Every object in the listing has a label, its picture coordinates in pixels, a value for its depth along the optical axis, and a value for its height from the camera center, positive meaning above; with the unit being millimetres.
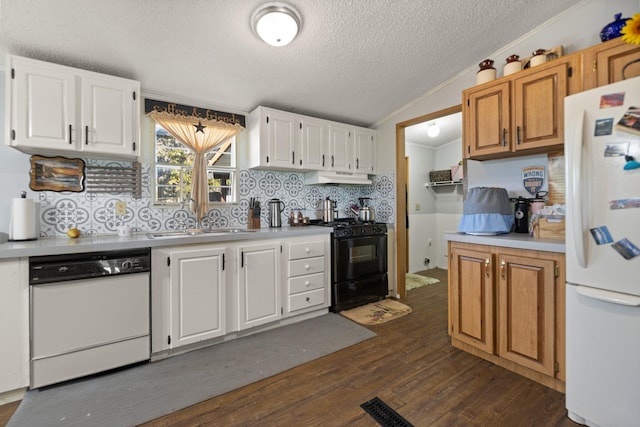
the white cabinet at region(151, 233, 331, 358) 2137 -657
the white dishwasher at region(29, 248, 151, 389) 1742 -662
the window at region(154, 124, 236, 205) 2742 +441
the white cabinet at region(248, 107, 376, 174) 3018 +840
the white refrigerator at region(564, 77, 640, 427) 1309 -210
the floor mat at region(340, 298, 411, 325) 2891 -1114
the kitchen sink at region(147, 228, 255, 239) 2500 -175
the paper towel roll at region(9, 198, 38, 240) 2008 -30
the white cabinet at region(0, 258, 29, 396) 1663 -664
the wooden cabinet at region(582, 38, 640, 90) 1681 +937
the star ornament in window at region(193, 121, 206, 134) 2854 +899
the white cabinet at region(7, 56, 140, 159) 1909 +768
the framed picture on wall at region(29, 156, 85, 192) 2197 +333
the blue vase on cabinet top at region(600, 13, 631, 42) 1741 +1169
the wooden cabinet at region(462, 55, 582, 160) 1979 +805
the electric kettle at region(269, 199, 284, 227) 3258 +4
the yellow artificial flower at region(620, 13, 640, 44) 1521 +1003
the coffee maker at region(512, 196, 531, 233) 2314 -27
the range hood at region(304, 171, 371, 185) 3426 +447
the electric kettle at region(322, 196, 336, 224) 3564 +38
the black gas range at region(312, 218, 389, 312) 3115 -596
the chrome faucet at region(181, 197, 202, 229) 2766 +118
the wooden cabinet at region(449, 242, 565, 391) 1753 -681
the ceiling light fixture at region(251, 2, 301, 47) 1930 +1367
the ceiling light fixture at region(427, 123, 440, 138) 4027 +1210
